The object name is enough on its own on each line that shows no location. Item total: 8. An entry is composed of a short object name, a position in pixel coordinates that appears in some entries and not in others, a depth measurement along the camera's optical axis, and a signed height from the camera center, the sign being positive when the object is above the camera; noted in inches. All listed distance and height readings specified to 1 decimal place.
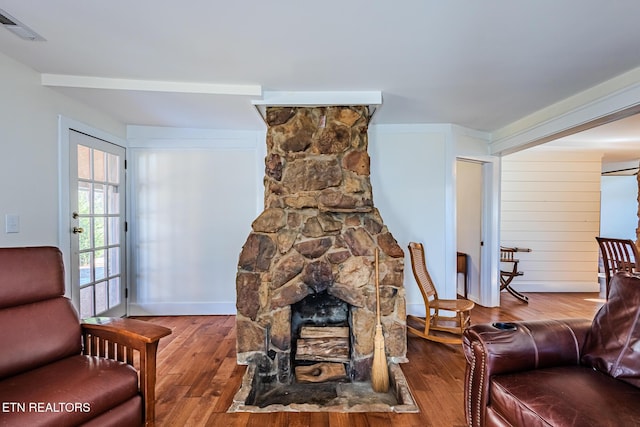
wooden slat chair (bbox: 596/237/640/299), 145.4 -21.6
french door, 108.9 -7.1
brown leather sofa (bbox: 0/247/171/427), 50.4 -29.9
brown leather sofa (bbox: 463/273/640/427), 48.8 -29.4
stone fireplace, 99.6 -15.3
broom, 92.4 -46.9
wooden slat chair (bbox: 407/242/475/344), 119.5 -37.4
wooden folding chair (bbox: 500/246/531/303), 174.7 -35.2
